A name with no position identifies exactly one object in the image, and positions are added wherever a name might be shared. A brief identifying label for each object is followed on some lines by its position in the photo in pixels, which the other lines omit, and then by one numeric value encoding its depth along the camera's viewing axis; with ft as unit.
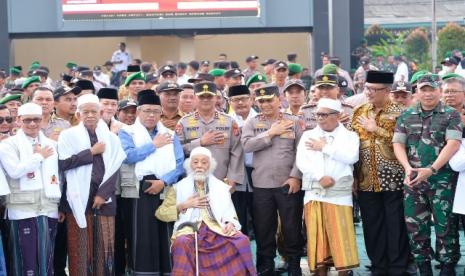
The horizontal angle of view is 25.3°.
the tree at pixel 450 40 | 112.06
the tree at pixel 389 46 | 122.31
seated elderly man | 30.35
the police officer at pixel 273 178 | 32.91
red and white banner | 75.20
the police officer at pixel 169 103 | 34.53
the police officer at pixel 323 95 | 34.22
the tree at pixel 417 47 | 123.85
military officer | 31.40
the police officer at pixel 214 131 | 33.37
